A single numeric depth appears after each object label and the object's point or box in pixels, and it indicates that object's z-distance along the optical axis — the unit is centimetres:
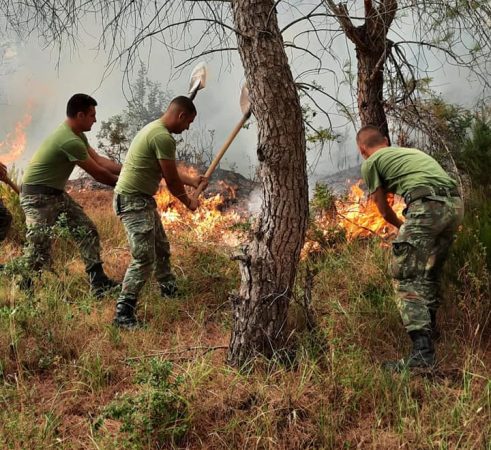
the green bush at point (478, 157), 660
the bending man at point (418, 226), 327
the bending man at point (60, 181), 468
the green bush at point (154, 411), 238
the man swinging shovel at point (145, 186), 411
